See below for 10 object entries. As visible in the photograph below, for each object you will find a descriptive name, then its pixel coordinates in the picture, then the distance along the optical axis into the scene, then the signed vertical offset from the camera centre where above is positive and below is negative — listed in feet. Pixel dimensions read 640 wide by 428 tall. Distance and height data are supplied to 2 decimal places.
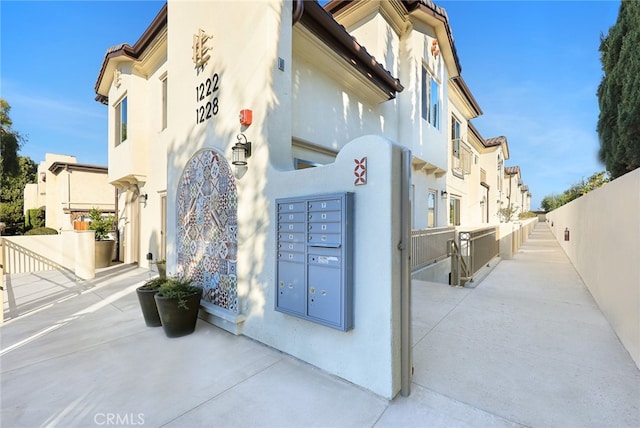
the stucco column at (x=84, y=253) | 24.95 -3.37
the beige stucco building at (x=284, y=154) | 8.55 +3.45
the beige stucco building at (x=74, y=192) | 48.21 +4.32
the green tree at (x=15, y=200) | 66.08 +4.27
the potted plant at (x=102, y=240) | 31.55 -2.86
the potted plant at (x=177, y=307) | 12.61 -4.21
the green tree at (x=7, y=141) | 44.37 +11.94
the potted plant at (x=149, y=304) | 13.85 -4.39
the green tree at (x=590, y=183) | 45.31 +6.09
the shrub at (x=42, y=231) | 43.81 -2.48
